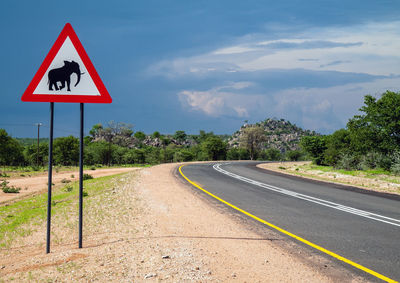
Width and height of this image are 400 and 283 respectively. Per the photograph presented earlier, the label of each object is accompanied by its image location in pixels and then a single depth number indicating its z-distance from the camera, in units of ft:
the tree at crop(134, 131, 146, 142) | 592.93
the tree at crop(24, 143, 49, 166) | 263.14
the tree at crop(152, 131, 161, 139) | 645.92
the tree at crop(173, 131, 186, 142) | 646.74
